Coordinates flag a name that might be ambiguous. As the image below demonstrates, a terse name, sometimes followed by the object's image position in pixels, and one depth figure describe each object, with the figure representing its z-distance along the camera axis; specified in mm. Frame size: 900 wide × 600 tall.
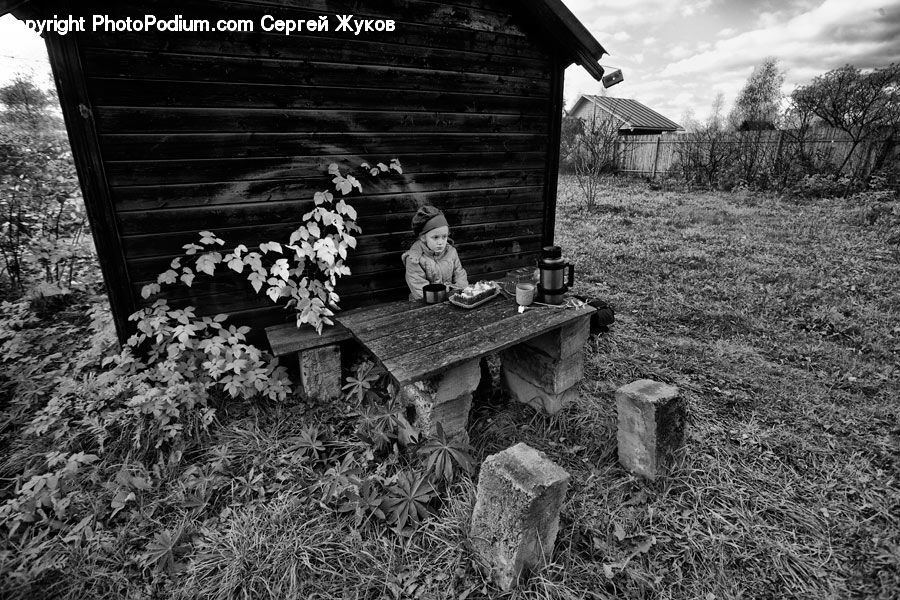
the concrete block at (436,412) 2699
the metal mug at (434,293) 3275
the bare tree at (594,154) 12422
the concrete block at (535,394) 3295
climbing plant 3234
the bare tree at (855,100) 11423
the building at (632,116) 22641
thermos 2975
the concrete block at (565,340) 3094
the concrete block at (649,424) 2537
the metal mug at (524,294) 3047
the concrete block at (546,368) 3211
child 3457
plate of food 3119
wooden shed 2973
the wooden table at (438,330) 2410
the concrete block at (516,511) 1862
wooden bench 3303
